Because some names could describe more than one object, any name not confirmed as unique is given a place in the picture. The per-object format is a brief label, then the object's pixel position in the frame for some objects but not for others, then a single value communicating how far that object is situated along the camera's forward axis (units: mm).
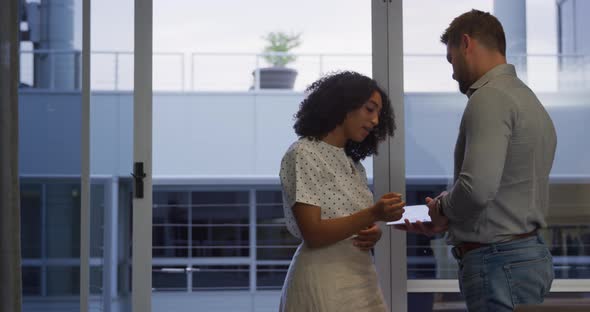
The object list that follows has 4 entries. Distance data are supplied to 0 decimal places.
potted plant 9102
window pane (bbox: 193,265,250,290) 8859
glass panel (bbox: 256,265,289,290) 8633
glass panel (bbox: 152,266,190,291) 8578
